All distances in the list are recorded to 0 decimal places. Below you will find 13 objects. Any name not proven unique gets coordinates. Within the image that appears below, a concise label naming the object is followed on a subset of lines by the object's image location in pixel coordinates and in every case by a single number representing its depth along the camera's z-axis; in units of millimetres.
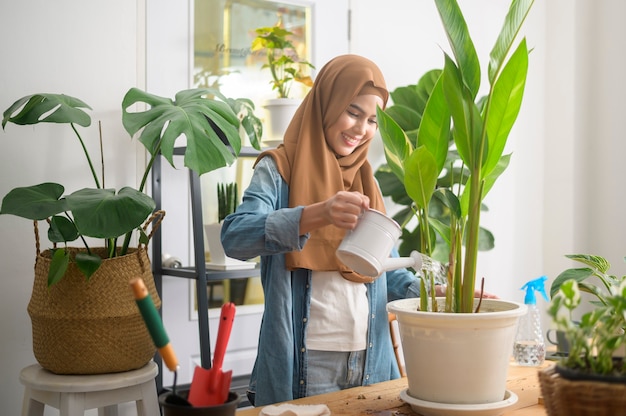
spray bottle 1667
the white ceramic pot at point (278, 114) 2629
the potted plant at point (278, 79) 2564
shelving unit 2354
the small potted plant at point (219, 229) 2467
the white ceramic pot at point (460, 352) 1109
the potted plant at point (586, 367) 822
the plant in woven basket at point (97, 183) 1753
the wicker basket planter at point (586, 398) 815
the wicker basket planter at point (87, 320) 1876
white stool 1844
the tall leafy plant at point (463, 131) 1084
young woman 1610
